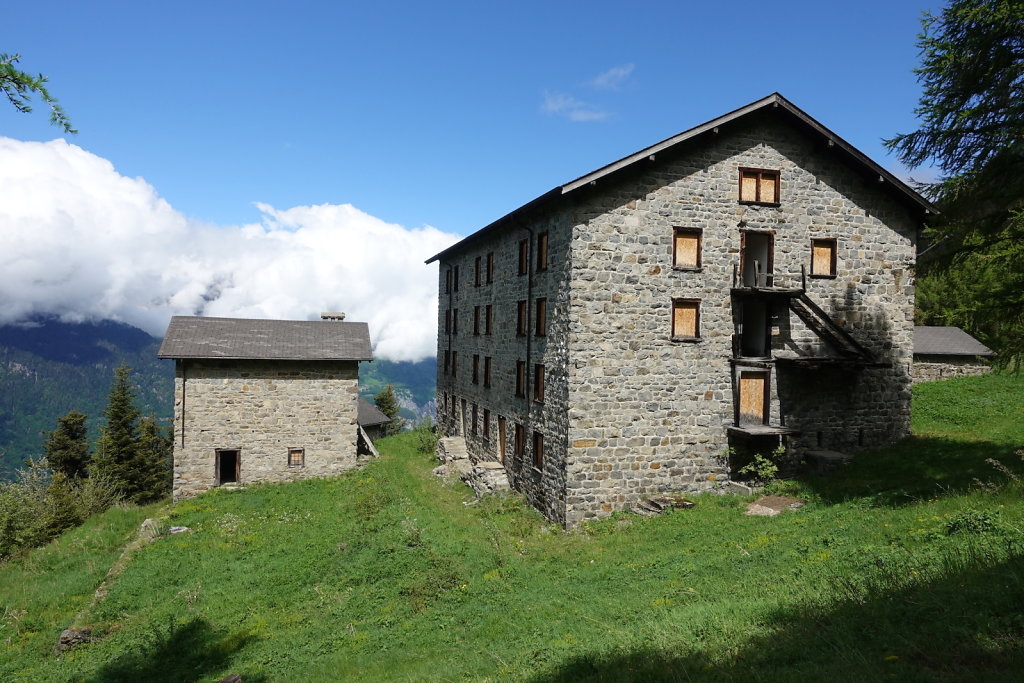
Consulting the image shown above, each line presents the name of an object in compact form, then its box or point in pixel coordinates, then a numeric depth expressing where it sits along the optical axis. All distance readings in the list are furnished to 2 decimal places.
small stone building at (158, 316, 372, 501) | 27.20
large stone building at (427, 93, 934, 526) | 18.55
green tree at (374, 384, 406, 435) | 73.81
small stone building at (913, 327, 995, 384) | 37.81
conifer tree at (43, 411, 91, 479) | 42.22
